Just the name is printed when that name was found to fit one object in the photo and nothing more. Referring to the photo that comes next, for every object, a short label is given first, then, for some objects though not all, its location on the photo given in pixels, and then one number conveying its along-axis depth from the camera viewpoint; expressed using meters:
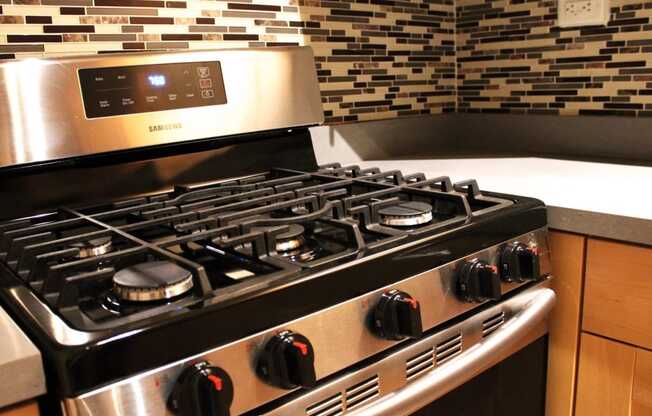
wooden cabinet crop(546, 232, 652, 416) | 0.94
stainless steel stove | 0.60
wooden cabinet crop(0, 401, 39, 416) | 0.54
